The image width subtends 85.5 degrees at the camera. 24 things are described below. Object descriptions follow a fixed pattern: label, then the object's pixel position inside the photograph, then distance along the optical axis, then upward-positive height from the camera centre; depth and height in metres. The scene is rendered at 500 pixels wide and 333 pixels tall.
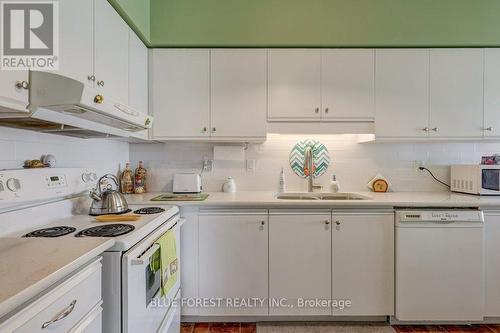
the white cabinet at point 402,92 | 2.16 +0.58
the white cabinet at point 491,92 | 2.16 +0.58
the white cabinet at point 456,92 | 2.16 +0.58
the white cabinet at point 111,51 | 1.47 +0.67
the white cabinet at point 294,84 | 2.16 +0.64
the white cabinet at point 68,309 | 0.65 -0.41
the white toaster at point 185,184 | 2.32 -0.18
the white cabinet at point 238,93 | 2.15 +0.57
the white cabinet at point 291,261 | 1.90 -0.68
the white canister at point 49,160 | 1.44 +0.01
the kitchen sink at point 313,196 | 2.39 -0.29
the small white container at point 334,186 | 2.46 -0.20
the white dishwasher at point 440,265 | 1.85 -0.69
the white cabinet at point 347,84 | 2.15 +0.64
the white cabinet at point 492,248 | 1.88 -0.58
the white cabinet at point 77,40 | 1.19 +0.58
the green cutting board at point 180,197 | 1.99 -0.26
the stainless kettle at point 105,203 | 1.56 -0.23
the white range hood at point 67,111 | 0.99 +0.22
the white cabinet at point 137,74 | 1.88 +0.66
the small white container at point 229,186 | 2.42 -0.20
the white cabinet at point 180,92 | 2.16 +0.57
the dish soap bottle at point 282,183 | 2.47 -0.17
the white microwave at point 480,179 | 2.09 -0.11
